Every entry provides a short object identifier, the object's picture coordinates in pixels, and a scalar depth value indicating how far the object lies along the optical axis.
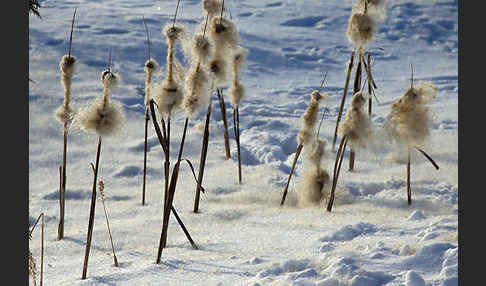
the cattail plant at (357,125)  5.37
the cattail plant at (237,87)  7.18
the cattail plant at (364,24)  6.62
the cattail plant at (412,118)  5.28
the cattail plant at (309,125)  5.88
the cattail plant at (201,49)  4.42
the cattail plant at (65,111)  4.81
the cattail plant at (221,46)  5.13
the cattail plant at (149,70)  6.00
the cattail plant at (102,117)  3.91
